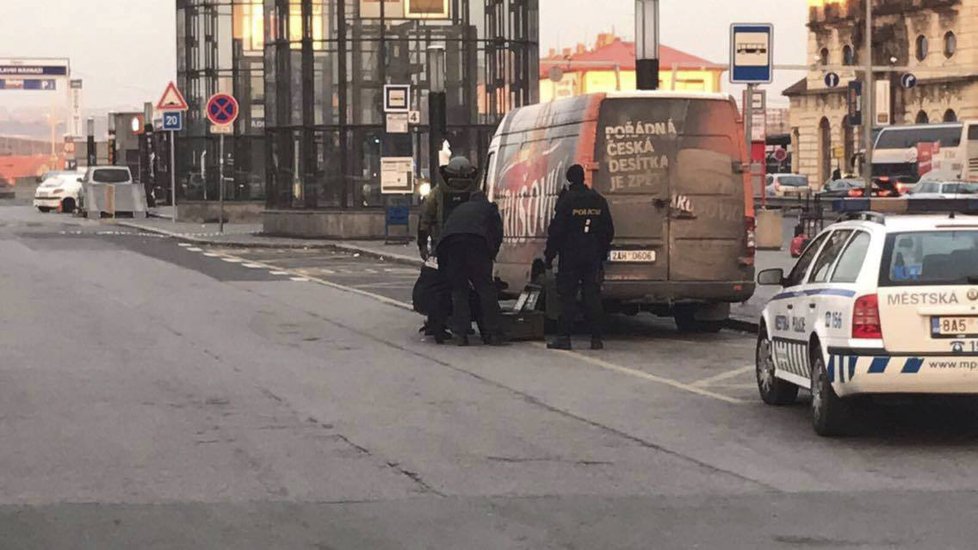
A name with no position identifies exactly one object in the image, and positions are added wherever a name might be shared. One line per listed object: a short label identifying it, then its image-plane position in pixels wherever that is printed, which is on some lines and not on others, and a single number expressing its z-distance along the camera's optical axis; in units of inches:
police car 460.1
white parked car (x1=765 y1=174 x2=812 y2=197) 3422.7
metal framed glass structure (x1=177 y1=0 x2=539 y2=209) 1680.6
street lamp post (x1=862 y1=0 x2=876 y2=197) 1319.4
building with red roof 7096.5
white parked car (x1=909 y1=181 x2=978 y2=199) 1963.6
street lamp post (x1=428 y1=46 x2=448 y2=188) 1347.2
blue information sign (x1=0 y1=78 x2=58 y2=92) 5236.2
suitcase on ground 766.5
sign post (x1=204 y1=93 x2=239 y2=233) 1733.8
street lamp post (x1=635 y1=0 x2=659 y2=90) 970.1
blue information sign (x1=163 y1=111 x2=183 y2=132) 1964.8
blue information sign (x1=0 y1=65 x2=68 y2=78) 5236.2
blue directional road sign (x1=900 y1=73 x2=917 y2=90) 3654.0
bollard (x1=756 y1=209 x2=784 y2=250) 1103.6
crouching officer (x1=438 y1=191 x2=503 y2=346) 740.6
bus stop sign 915.4
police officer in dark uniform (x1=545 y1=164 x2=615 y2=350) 710.5
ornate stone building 4192.9
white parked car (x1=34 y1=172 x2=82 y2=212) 2947.8
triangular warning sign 1935.3
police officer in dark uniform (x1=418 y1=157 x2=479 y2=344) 757.3
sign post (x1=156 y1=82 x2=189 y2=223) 1935.3
